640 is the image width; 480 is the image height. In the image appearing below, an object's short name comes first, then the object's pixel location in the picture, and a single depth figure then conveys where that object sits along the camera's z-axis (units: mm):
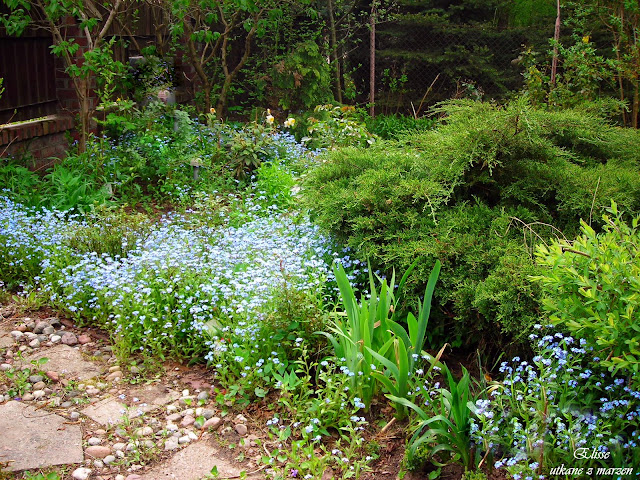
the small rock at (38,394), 3201
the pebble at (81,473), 2605
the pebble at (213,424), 2988
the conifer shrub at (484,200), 3139
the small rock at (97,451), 2770
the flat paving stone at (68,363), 3467
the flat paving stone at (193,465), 2646
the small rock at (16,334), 3809
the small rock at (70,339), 3805
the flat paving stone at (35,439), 2689
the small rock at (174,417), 3059
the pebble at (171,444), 2836
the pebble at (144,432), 2916
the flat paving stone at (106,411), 3029
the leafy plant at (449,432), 2549
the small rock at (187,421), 3029
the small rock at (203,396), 3199
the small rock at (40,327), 3906
